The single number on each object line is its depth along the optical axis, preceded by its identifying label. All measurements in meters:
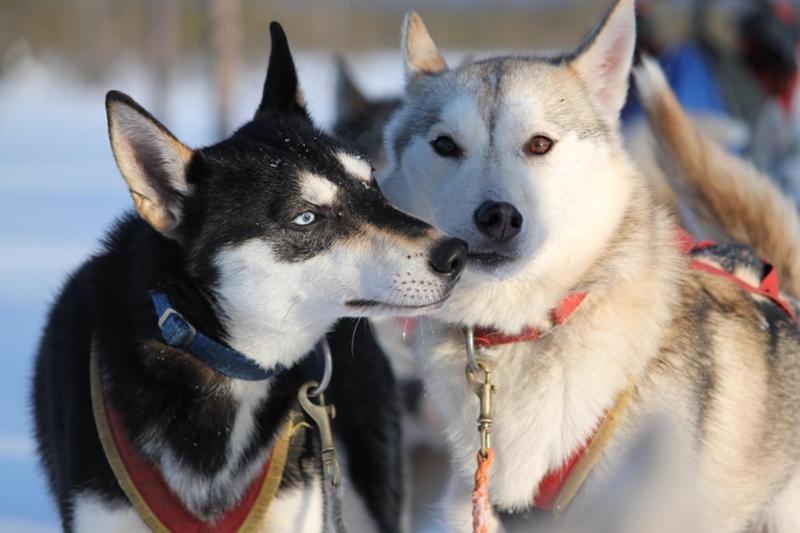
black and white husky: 5.02
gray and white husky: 5.14
